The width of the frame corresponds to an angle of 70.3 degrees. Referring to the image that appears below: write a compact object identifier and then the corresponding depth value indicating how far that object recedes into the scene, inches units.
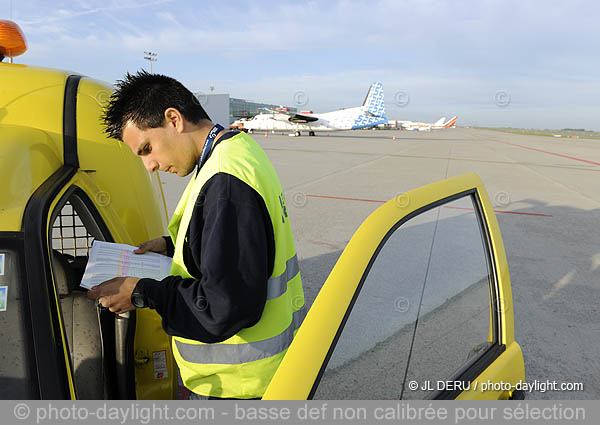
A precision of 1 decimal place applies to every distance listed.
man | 46.7
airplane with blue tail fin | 1525.6
